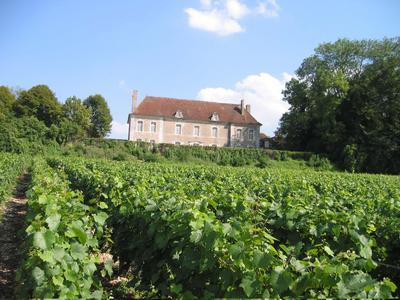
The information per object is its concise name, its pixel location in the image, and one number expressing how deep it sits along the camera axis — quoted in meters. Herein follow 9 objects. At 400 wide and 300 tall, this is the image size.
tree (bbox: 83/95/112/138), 66.88
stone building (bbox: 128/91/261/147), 51.16
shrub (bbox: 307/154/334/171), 43.35
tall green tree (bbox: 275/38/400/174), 43.75
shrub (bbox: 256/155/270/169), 42.40
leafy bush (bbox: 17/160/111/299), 3.09
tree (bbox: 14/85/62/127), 56.88
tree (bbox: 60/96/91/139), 58.91
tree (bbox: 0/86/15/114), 59.14
